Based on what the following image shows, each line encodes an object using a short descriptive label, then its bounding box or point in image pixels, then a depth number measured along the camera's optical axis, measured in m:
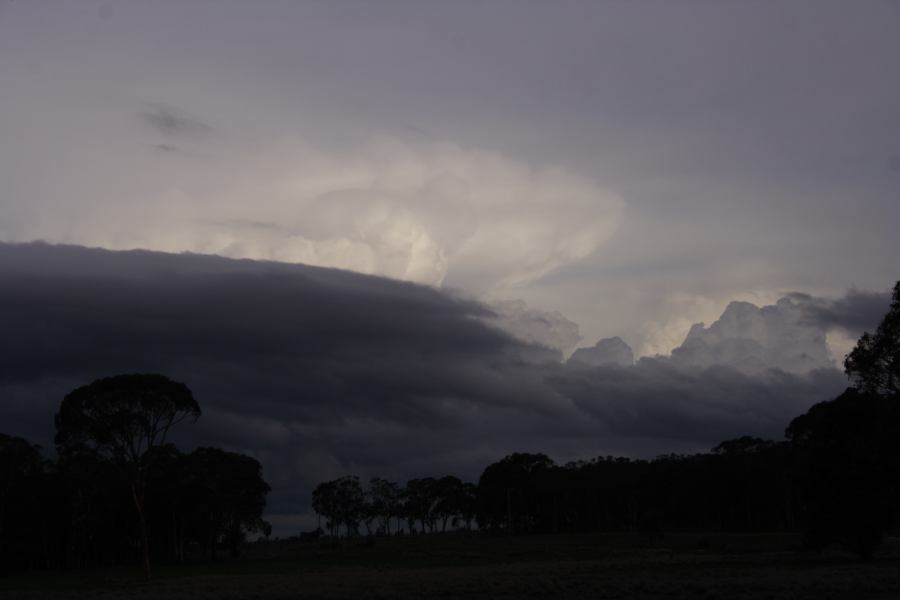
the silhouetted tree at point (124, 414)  69.50
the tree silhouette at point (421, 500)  190.77
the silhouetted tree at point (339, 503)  184.50
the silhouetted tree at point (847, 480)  60.62
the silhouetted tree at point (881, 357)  46.09
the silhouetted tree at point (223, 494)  117.81
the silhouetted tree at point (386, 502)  190.68
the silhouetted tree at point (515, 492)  163.75
